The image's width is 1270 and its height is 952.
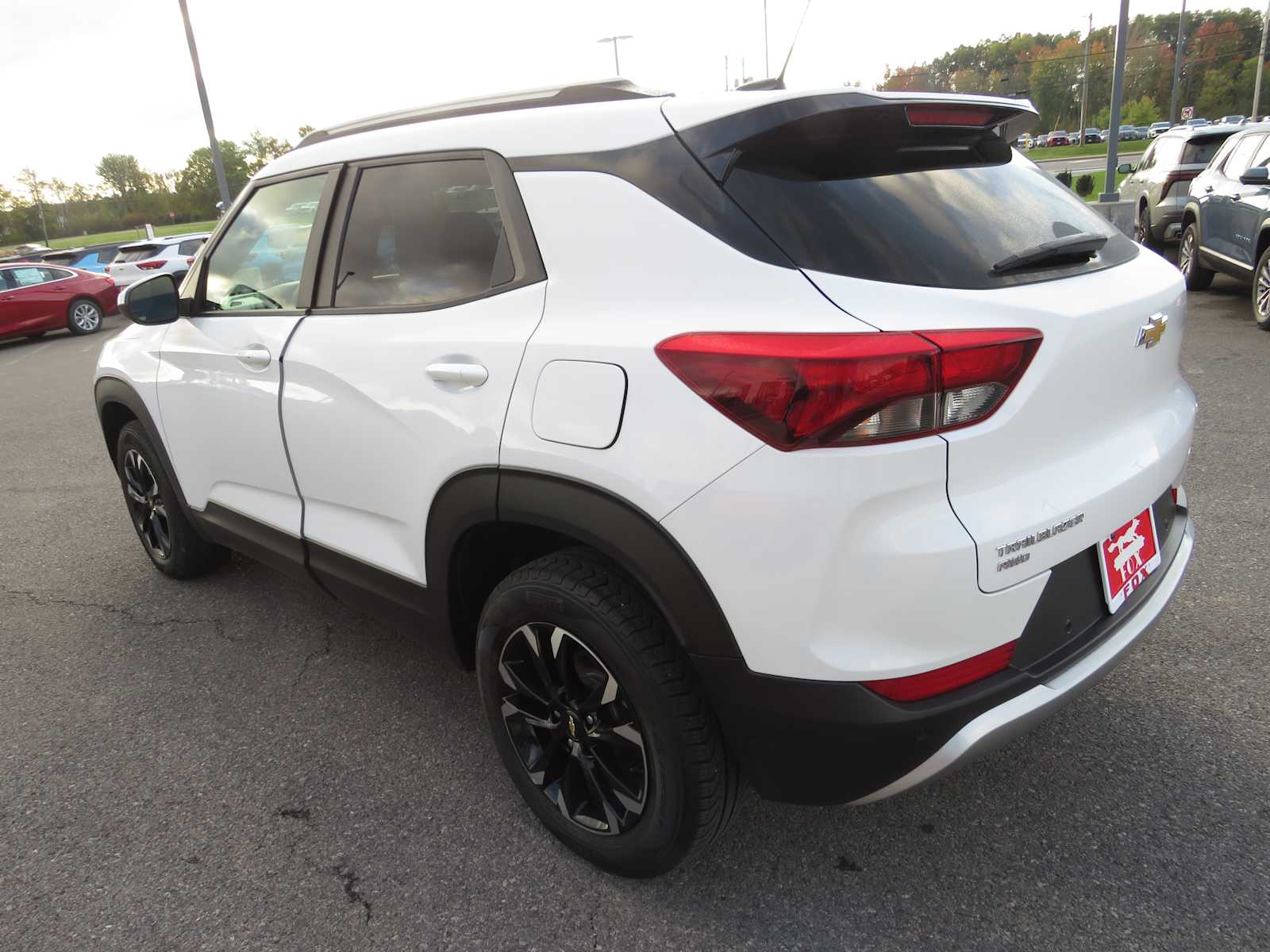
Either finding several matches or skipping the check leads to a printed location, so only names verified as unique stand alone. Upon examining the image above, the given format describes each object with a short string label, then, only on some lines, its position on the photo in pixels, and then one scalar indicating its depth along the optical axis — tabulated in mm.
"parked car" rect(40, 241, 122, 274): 20453
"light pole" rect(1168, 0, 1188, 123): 45719
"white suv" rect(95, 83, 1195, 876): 1624
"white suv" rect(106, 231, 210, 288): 18625
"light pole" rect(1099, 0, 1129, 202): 12055
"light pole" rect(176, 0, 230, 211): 18027
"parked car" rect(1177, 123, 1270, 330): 7656
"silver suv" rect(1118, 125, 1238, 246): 10281
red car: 15156
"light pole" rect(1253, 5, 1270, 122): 39969
